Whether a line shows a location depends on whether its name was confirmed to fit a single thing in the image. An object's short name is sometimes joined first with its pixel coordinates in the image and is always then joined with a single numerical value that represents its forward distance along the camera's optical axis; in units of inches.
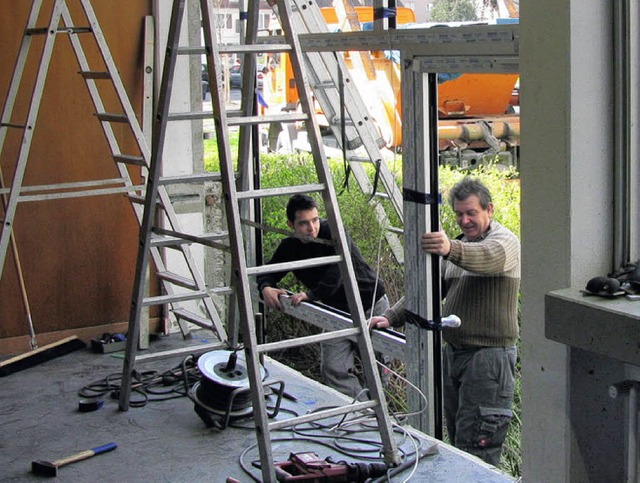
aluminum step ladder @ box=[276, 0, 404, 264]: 239.5
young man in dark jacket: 228.7
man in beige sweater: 188.7
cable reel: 191.8
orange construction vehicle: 349.1
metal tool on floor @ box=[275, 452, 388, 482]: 159.2
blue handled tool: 173.0
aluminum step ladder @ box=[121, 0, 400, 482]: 161.9
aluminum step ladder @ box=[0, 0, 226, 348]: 226.4
